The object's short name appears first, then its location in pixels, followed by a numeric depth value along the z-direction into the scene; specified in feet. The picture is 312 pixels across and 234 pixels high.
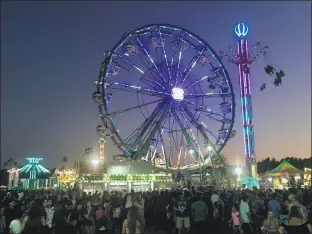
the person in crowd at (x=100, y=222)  21.61
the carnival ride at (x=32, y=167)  148.68
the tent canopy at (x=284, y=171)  94.14
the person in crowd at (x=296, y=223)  17.05
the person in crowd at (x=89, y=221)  22.74
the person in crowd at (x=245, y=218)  24.40
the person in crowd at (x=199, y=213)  25.34
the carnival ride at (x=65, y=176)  95.60
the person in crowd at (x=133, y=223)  14.59
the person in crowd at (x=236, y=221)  25.61
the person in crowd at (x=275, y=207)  24.95
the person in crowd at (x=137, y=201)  20.39
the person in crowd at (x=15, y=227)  19.11
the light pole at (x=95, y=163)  61.54
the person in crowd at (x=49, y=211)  25.42
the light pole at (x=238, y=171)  82.55
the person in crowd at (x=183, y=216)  25.20
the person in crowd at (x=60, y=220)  22.26
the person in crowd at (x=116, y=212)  29.85
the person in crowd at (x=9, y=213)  23.80
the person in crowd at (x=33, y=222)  19.42
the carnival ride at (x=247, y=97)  80.83
